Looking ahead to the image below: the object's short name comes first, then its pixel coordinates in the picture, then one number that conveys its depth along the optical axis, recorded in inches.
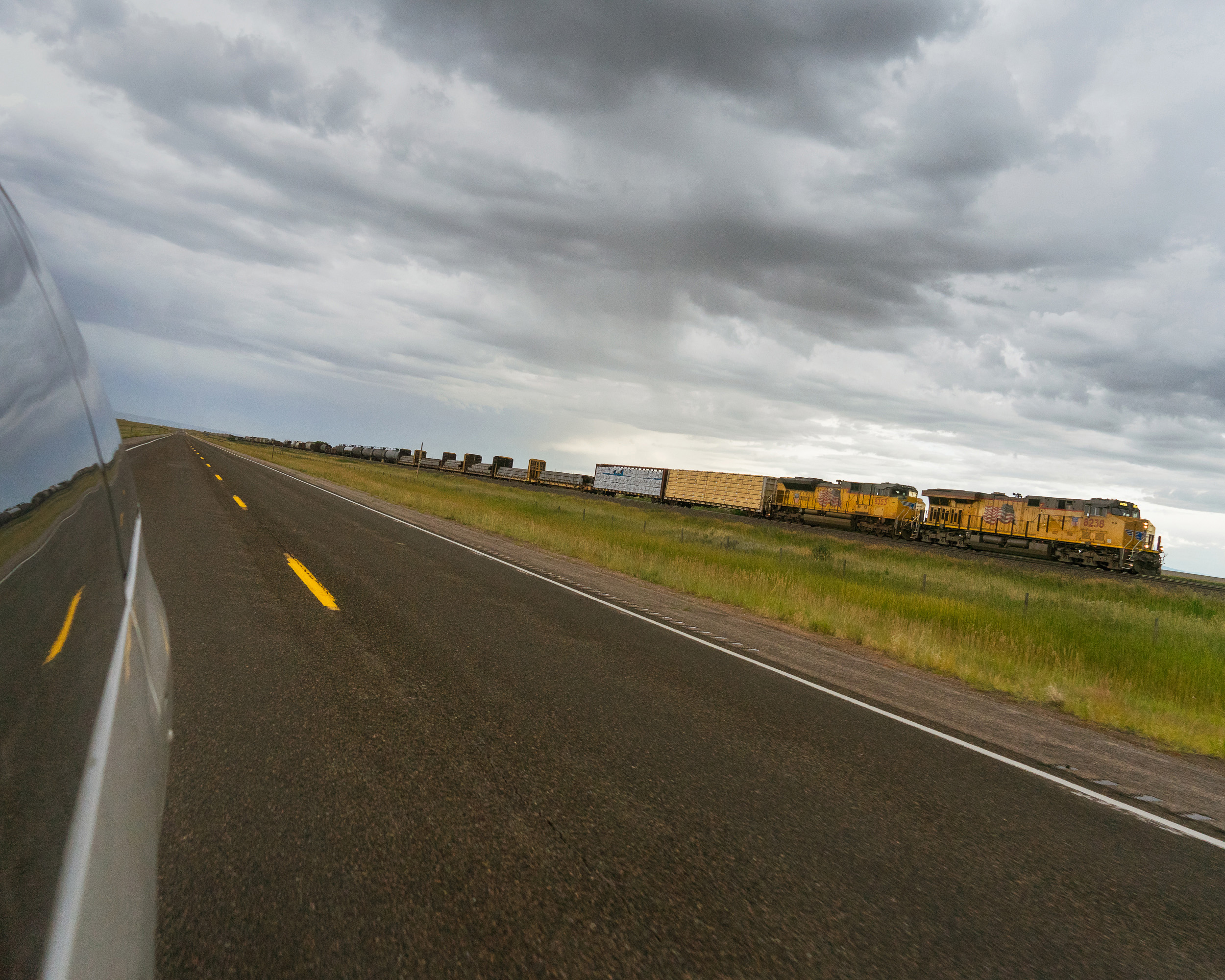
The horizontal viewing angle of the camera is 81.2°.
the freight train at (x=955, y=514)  1368.1
